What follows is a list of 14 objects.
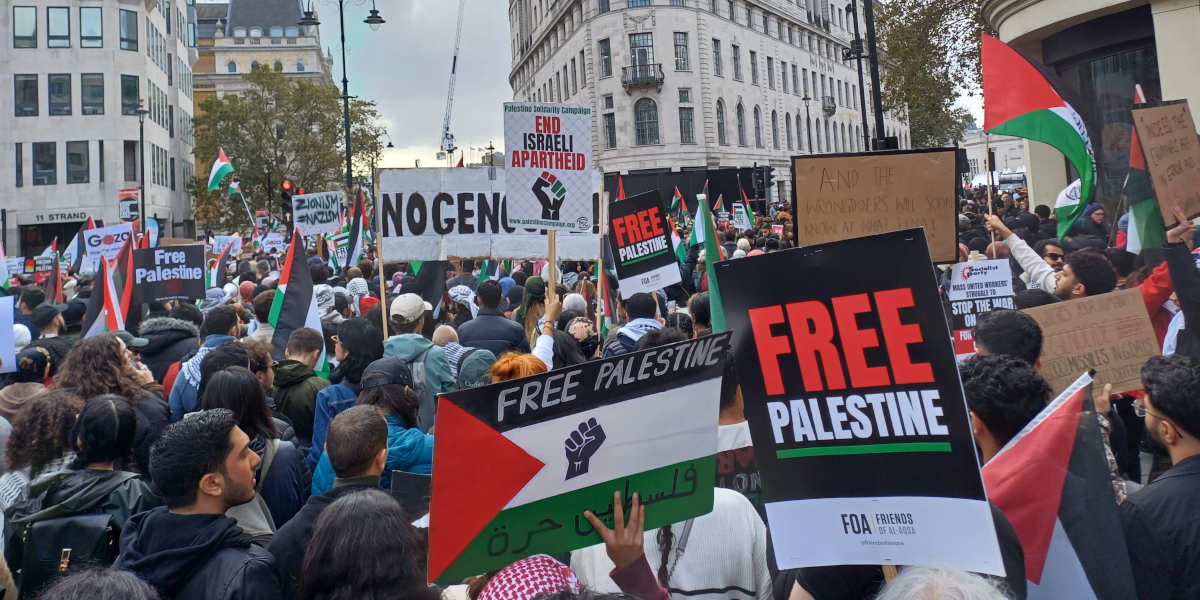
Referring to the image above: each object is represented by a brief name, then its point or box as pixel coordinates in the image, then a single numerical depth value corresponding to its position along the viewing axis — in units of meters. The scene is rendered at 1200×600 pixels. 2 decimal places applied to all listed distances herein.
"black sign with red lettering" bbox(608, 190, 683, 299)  9.17
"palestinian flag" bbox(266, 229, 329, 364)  7.36
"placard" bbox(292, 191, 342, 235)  15.38
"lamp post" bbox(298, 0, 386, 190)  20.66
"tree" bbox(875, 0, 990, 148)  25.47
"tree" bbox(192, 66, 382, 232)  53.16
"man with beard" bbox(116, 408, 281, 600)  2.88
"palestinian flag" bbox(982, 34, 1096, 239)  6.88
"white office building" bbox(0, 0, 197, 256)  44.91
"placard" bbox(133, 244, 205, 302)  9.60
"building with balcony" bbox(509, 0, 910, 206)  58.47
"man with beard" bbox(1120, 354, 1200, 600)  2.78
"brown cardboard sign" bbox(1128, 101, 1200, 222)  6.26
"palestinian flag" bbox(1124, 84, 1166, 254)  6.24
